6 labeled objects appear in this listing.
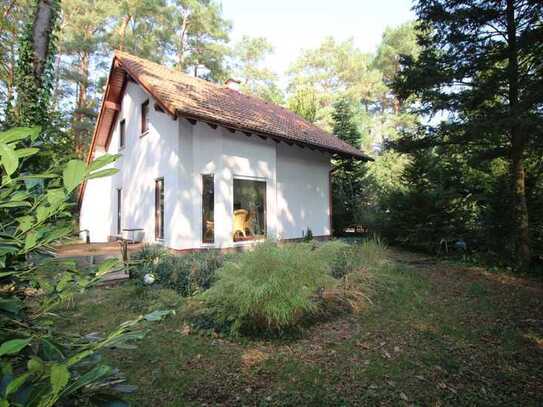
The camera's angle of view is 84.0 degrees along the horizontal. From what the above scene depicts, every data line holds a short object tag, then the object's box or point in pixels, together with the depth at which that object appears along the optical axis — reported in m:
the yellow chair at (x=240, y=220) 9.48
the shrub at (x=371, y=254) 6.40
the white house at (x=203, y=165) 8.69
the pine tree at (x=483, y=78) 6.74
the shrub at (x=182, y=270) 5.94
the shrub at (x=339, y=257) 5.40
